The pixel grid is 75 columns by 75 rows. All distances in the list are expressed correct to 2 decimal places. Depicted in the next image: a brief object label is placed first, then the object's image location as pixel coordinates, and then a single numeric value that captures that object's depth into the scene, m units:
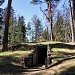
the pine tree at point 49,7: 13.39
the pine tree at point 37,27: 34.38
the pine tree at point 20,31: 27.17
